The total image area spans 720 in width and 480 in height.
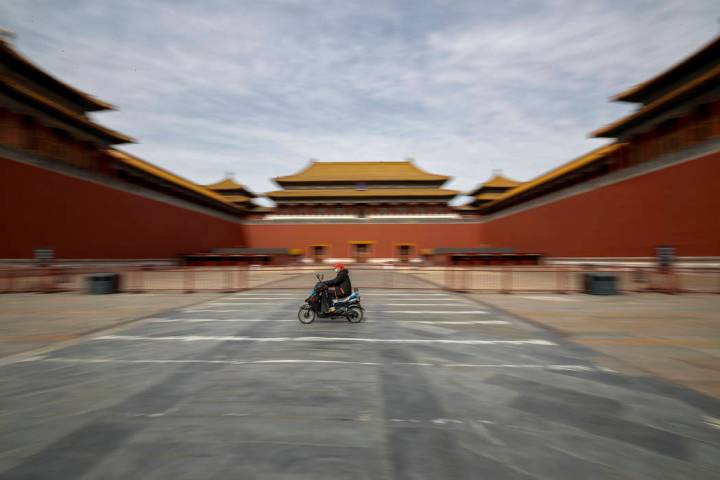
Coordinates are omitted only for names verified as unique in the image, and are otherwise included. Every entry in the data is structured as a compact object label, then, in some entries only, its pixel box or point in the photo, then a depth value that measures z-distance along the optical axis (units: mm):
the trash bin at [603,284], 11180
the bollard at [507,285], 11949
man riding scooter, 7039
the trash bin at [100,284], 11453
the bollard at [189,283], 12122
